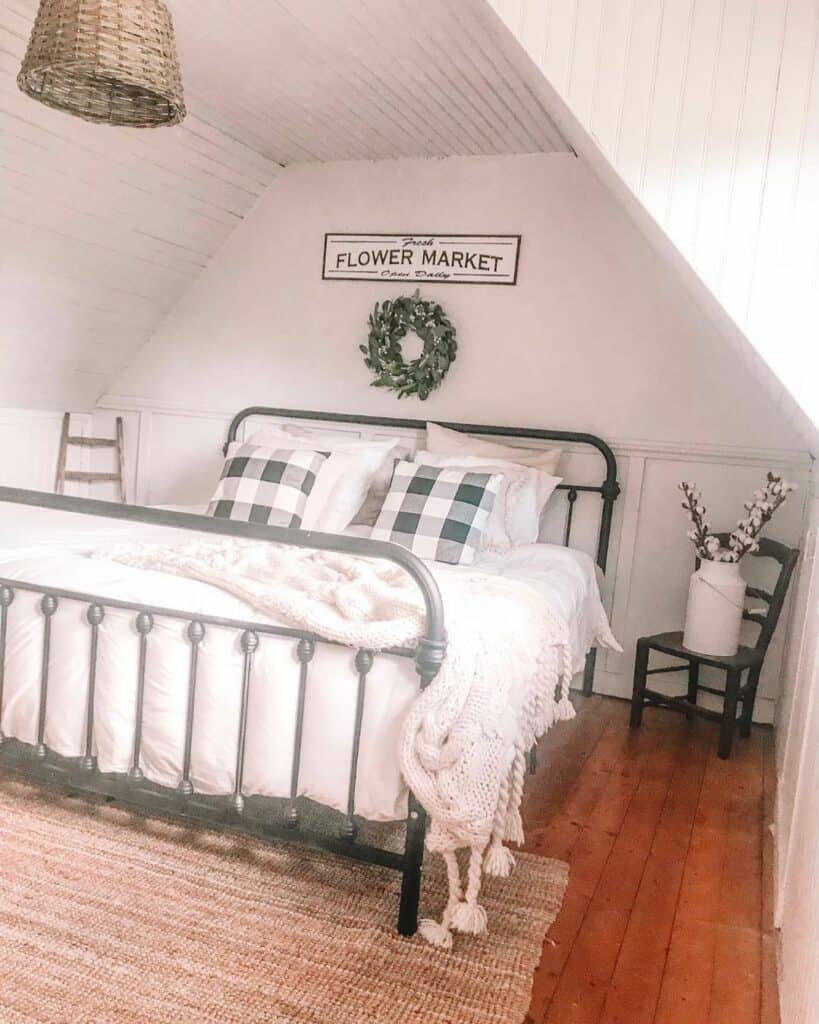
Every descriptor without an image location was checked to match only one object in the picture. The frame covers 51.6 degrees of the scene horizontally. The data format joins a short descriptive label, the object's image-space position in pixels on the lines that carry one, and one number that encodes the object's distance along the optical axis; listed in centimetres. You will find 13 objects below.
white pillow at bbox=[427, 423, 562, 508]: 334
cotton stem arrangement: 291
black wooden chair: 284
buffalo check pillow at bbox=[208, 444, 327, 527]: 308
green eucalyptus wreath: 361
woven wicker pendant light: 159
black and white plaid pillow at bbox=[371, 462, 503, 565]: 280
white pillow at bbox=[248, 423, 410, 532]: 331
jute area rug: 145
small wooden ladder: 406
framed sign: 353
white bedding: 169
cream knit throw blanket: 158
